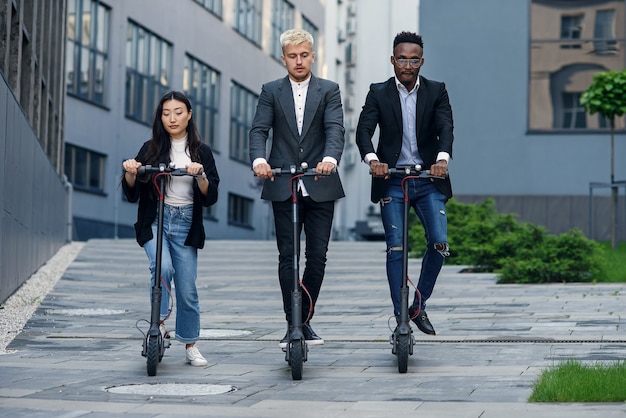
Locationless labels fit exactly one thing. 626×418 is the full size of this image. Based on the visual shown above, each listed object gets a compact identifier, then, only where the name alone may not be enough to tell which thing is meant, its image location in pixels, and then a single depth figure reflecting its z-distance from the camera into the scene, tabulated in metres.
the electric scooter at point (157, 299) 10.32
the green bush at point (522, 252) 21.70
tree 31.39
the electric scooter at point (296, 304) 10.01
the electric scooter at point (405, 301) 10.34
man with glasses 11.29
